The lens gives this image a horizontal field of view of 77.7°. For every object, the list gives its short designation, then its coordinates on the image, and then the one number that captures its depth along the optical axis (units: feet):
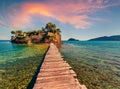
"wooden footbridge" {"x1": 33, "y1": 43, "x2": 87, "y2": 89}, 14.77
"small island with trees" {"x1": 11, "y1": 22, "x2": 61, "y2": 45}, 167.34
